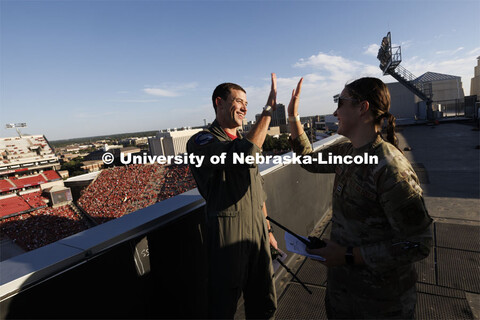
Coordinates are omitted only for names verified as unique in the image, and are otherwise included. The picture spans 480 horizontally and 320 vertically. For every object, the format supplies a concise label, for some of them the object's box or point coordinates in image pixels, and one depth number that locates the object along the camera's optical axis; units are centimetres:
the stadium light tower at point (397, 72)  2492
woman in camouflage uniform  102
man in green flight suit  142
